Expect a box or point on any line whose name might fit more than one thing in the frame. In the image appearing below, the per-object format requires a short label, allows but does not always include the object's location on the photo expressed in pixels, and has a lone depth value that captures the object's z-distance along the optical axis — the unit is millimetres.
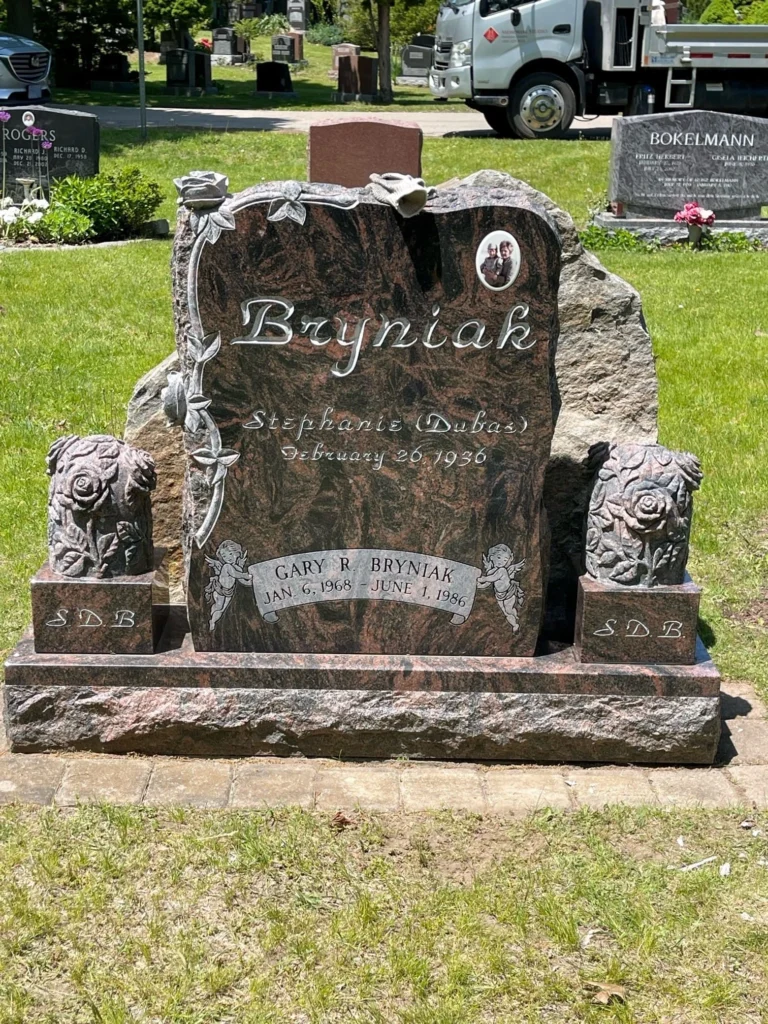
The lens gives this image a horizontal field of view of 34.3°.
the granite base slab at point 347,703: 4184
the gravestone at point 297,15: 43281
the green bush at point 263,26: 39938
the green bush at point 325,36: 43125
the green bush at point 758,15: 26062
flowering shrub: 12719
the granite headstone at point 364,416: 3891
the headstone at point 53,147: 13531
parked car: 16234
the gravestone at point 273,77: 28978
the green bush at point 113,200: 12805
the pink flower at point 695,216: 13336
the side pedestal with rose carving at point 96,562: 4145
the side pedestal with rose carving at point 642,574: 4180
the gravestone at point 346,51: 27947
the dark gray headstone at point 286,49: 35650
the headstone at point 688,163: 13711
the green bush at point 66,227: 12664
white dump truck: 17938
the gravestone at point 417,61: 33375
